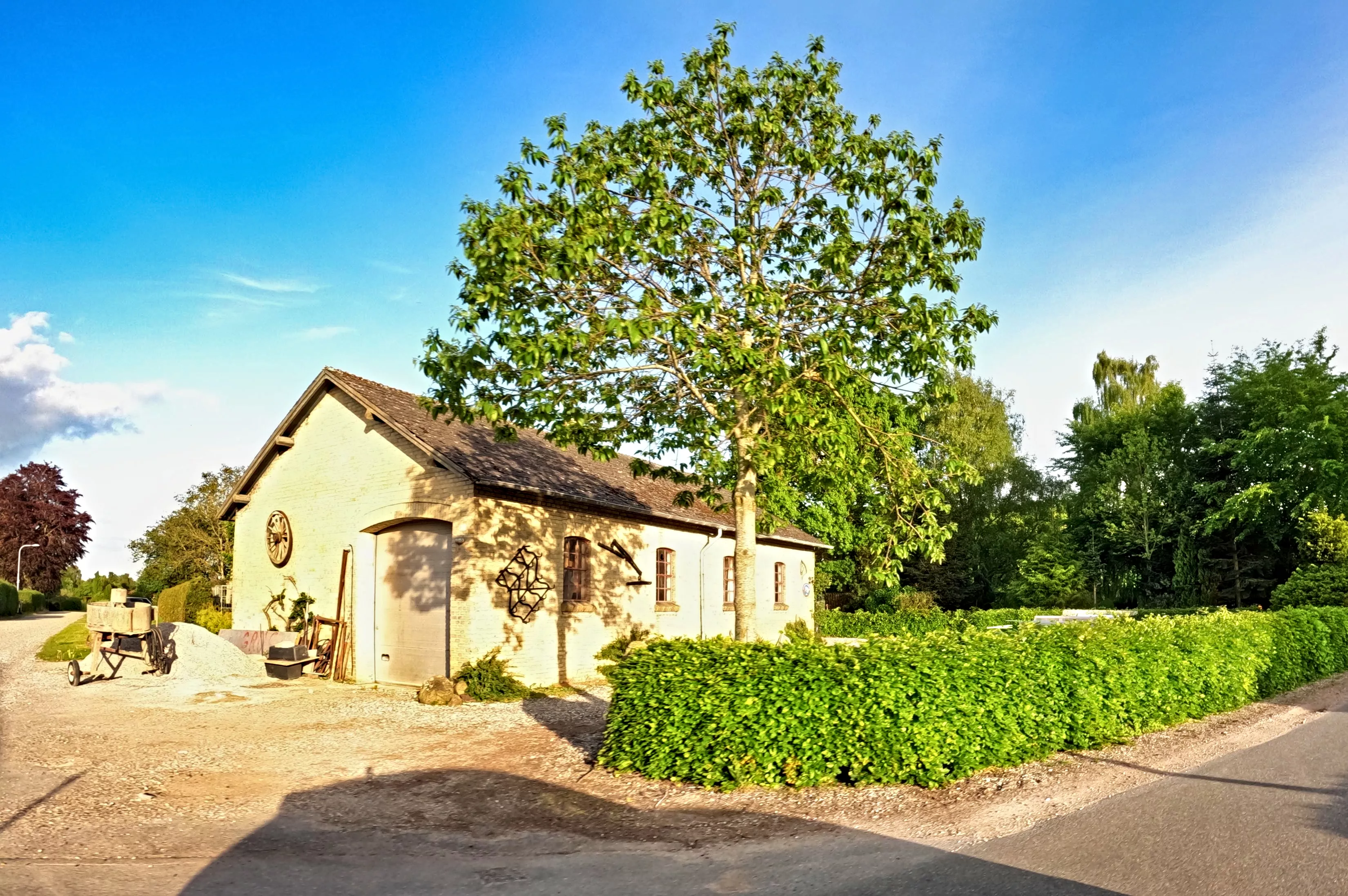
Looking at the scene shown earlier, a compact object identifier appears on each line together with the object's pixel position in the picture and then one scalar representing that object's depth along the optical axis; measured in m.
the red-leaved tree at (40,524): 56.31
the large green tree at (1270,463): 32.94
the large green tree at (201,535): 32.53
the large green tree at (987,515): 40.69
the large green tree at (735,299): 9.39
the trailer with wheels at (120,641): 16.89
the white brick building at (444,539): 15.25
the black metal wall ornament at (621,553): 17.86
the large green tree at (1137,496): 39.28
